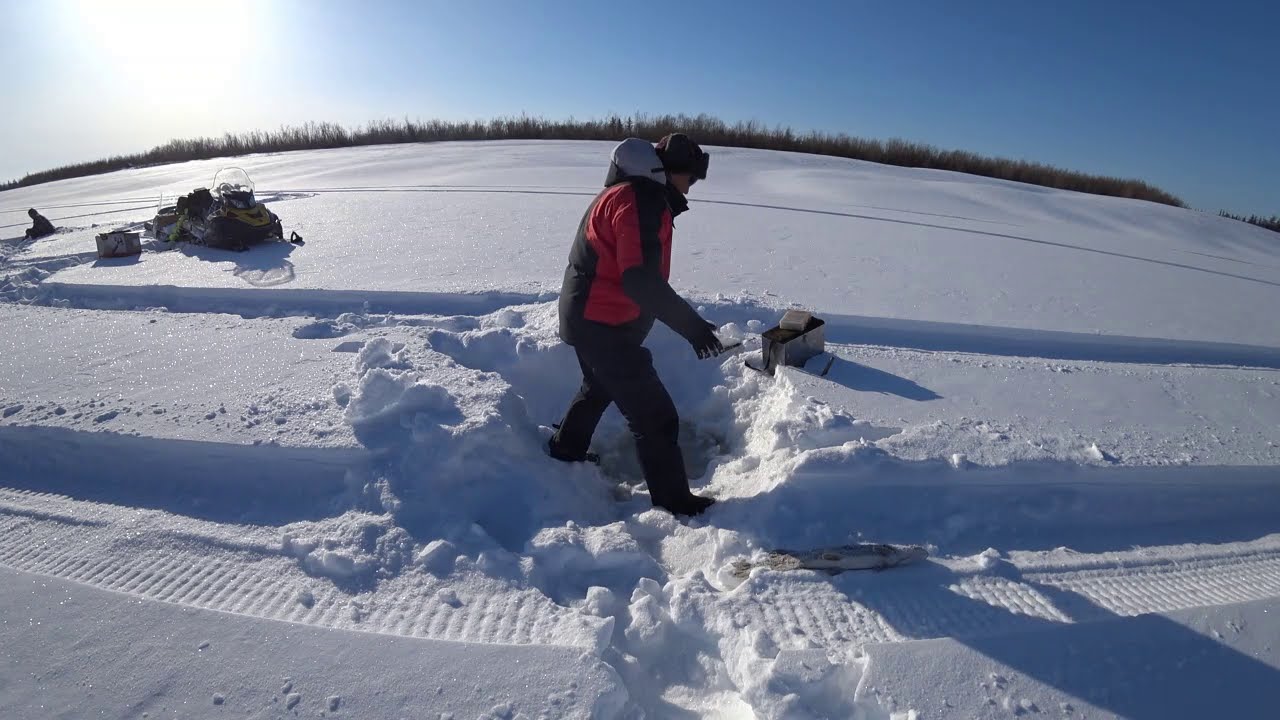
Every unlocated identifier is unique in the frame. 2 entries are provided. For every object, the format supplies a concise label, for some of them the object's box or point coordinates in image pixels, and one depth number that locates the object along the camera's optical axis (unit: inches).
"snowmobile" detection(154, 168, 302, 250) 251.0
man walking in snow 103.5
